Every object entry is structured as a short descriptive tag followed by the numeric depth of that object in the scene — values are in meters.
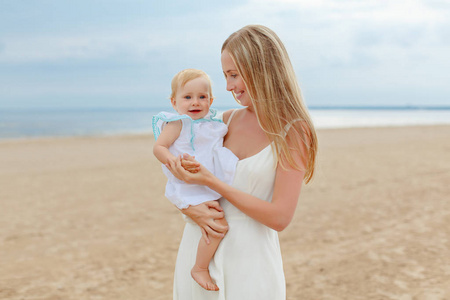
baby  1.95
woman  1.83
